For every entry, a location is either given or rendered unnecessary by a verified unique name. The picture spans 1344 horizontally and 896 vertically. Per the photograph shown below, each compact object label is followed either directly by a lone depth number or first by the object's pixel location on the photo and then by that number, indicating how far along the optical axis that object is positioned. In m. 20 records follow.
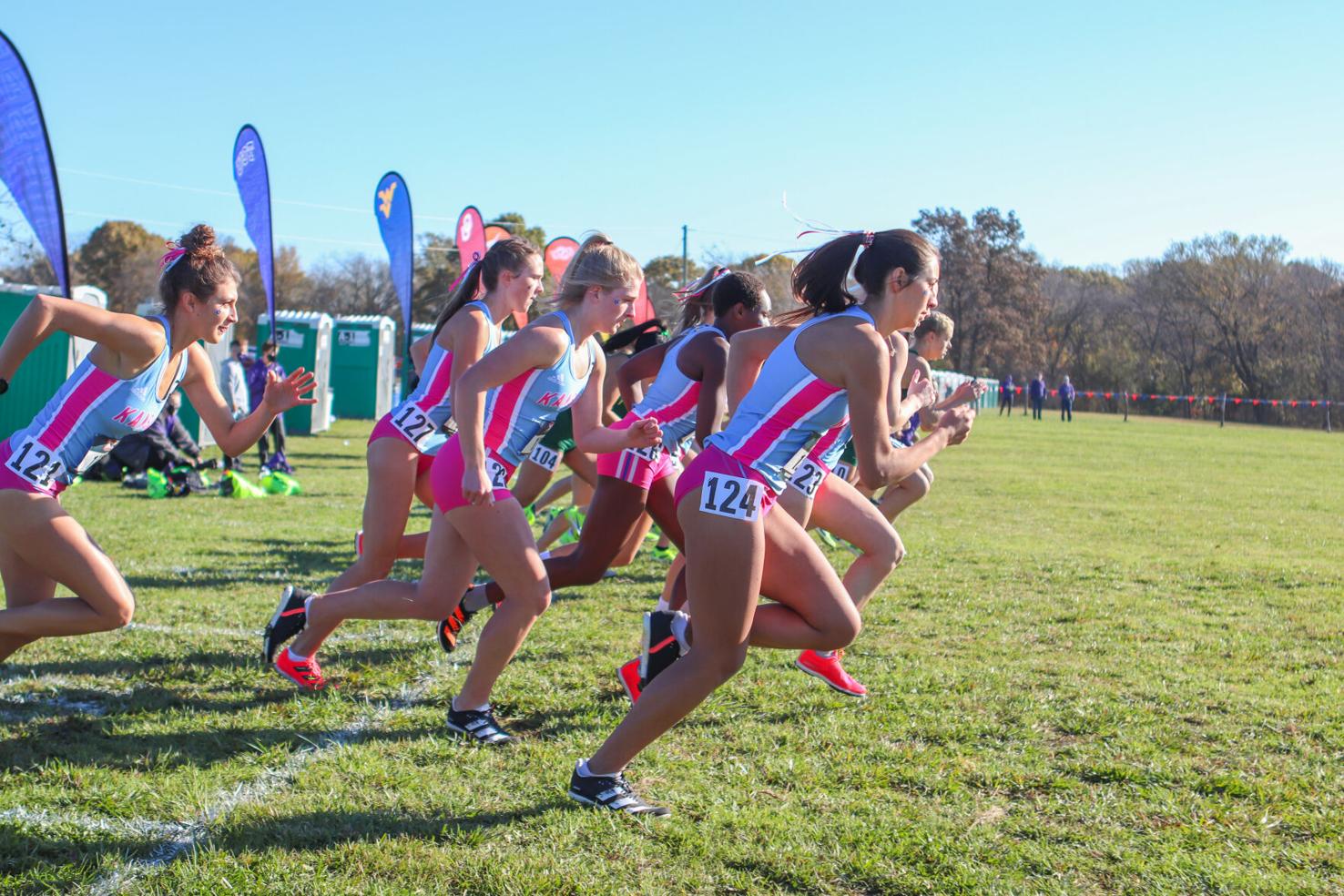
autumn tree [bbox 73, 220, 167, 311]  54.59
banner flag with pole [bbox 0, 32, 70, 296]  8.02
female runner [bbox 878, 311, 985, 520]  7.11
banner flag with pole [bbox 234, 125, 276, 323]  12.55
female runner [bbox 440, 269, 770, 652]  4.98
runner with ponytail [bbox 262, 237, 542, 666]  4.81
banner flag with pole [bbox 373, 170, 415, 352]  16.20
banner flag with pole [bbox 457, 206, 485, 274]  17.33
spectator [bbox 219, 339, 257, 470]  14.90
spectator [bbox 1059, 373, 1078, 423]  45.29
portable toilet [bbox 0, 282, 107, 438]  14.91
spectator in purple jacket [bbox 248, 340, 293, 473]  14.80
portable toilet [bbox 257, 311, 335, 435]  23.61
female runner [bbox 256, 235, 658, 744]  4.05
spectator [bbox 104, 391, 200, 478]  13.42
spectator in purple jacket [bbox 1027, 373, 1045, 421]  46.84
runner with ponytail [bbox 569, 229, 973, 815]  3.40
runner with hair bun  3.73
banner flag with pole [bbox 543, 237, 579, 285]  18.79
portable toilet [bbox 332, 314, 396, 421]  27.91
